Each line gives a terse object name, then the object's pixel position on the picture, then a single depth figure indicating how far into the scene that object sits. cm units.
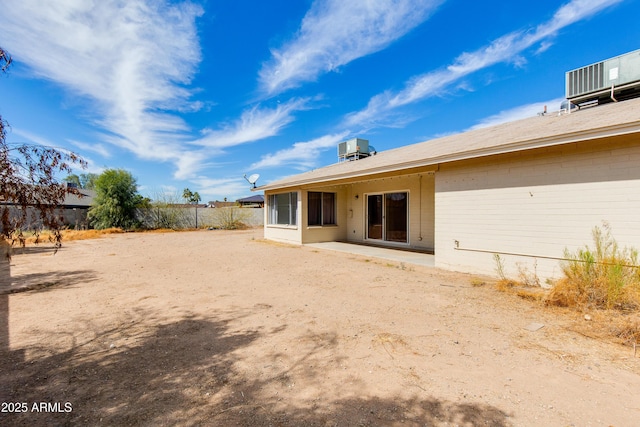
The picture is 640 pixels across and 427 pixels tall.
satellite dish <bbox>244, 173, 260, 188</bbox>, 1514
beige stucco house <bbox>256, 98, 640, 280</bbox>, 461
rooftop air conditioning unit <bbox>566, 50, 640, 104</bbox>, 658
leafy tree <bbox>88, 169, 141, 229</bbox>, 1873
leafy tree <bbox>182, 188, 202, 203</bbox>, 5572
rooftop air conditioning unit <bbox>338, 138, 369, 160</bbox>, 1355
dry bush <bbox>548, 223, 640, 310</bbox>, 385
